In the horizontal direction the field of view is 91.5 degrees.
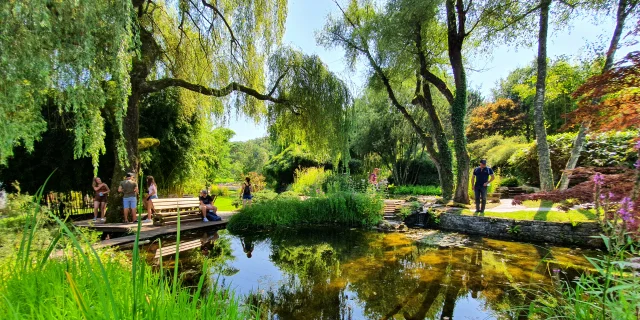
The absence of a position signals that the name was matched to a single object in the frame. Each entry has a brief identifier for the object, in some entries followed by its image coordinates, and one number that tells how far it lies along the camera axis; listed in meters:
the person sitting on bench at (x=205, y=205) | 8.93
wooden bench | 7.87
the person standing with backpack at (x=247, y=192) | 10.22
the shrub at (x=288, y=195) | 10.30
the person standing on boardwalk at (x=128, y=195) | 7.55
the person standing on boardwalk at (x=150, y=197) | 8.52
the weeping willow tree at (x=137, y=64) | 3.21
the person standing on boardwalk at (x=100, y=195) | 8.27
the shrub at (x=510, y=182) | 13.56
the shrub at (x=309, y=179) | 13.08
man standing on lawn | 8.01
